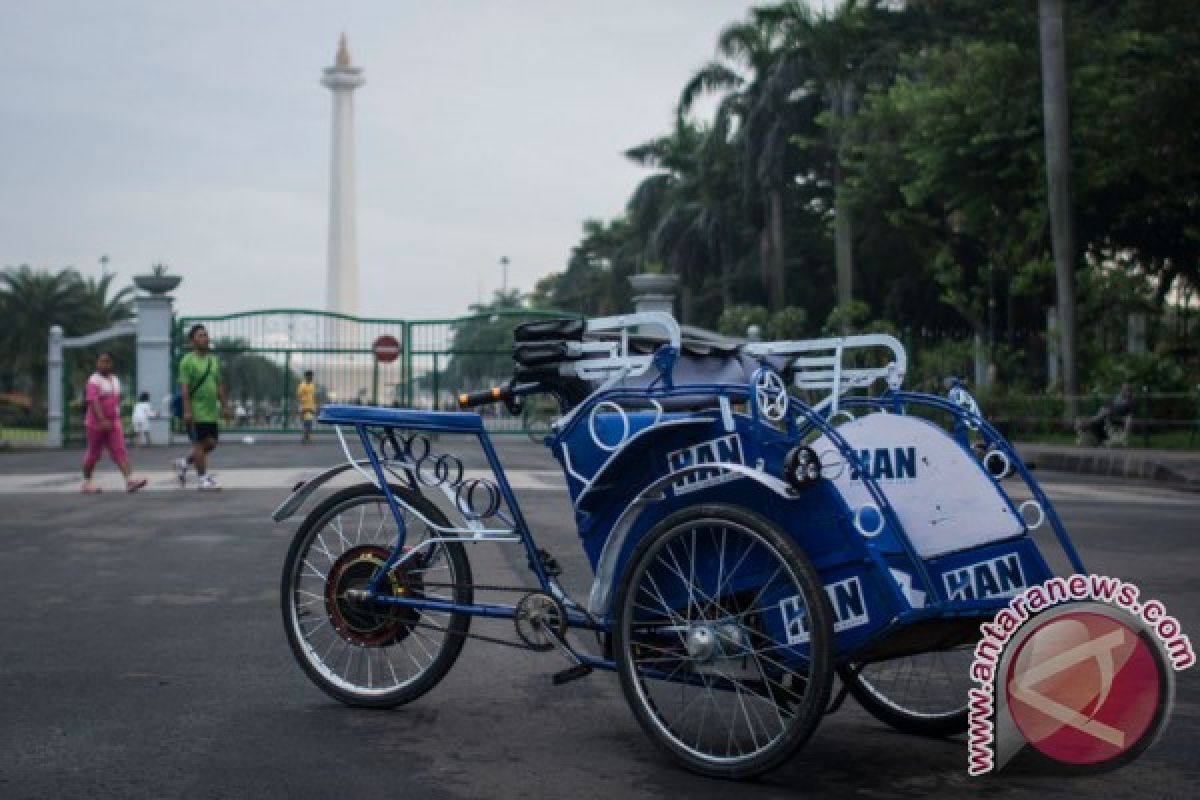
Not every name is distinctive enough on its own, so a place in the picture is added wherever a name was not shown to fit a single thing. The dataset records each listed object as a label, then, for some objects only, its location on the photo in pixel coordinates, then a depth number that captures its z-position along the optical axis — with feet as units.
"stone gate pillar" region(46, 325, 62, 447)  107.65
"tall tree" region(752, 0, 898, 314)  127.03
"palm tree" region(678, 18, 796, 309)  140.46
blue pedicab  13.58
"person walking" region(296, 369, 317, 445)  105.30
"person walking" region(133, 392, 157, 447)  101.60
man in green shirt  51.90
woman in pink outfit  53.52
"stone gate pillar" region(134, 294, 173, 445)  107.34
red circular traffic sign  114.01
